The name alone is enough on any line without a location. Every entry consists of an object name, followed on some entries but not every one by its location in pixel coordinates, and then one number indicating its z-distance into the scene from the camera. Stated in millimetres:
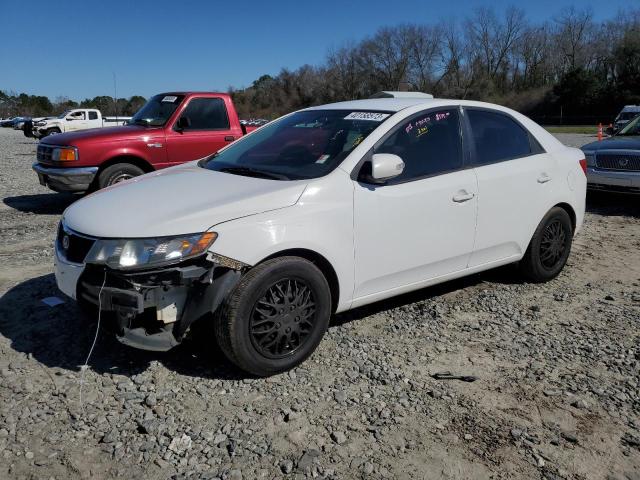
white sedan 3141
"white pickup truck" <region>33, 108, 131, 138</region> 29128
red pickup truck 8188
